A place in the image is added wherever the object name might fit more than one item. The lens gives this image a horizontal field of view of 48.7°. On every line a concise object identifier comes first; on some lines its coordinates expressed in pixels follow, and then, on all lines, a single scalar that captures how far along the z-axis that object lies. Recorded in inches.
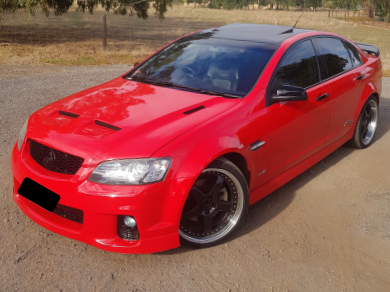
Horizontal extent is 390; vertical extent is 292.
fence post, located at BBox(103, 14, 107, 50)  690.8
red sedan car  115.0
